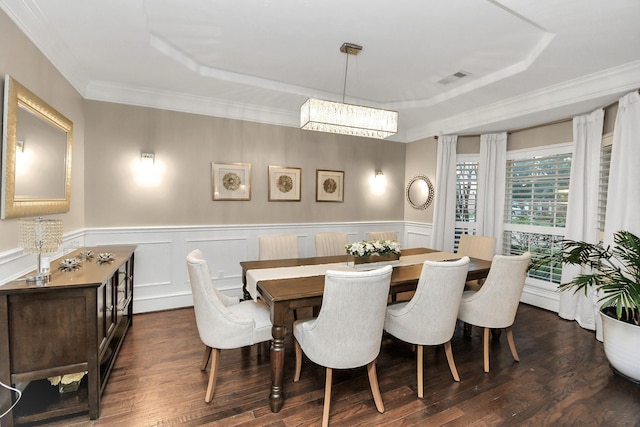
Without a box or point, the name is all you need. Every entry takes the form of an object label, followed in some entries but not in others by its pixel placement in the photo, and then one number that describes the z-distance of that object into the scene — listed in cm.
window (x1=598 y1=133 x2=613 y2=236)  334
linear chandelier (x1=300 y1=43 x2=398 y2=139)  259
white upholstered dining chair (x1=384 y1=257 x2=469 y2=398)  210
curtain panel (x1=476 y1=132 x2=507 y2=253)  437
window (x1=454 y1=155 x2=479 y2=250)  471
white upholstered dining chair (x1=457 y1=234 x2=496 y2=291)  358
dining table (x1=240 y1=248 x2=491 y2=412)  200
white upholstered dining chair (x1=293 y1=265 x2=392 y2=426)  176
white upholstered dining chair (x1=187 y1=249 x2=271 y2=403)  202
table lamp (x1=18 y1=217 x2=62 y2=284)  179
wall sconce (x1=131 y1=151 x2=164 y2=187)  359
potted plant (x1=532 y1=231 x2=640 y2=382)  224
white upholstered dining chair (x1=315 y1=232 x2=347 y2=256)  365
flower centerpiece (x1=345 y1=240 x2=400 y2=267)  278
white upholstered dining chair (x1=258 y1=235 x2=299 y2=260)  338
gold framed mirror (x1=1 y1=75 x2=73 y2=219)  188
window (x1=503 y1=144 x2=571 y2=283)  387
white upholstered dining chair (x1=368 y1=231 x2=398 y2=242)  390
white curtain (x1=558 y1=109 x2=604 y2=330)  337
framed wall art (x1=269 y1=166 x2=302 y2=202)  434
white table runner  246
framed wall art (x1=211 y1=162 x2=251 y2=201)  400
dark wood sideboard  173
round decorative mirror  503
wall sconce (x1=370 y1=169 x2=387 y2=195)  516
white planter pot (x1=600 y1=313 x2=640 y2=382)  231
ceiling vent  326
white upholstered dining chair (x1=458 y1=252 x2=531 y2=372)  243
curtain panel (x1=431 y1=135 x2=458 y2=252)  476
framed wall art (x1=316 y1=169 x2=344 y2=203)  467
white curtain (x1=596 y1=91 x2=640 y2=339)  282
